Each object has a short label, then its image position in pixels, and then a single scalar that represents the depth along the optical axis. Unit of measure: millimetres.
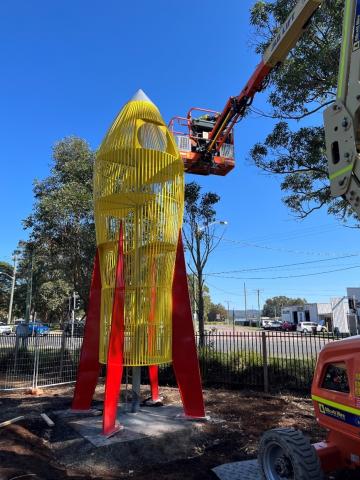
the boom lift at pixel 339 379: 3363
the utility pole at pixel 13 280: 46400
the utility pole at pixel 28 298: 23600
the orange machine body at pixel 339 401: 3900
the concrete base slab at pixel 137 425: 7159
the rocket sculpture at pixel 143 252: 8180
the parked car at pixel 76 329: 14800
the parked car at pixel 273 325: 67738
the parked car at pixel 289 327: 58738
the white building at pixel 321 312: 42375
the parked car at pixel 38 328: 14643
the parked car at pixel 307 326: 51284
